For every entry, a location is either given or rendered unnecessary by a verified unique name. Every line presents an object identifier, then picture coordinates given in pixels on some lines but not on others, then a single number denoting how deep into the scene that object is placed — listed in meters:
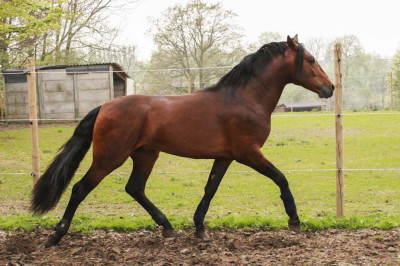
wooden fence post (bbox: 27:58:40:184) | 5.45
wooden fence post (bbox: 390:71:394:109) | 16.57
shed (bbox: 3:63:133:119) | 13.63
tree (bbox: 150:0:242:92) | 19.30
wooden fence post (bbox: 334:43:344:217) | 5.00
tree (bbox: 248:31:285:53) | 21.20
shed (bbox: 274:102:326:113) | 19.11
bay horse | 3.96
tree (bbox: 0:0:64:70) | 10.59
